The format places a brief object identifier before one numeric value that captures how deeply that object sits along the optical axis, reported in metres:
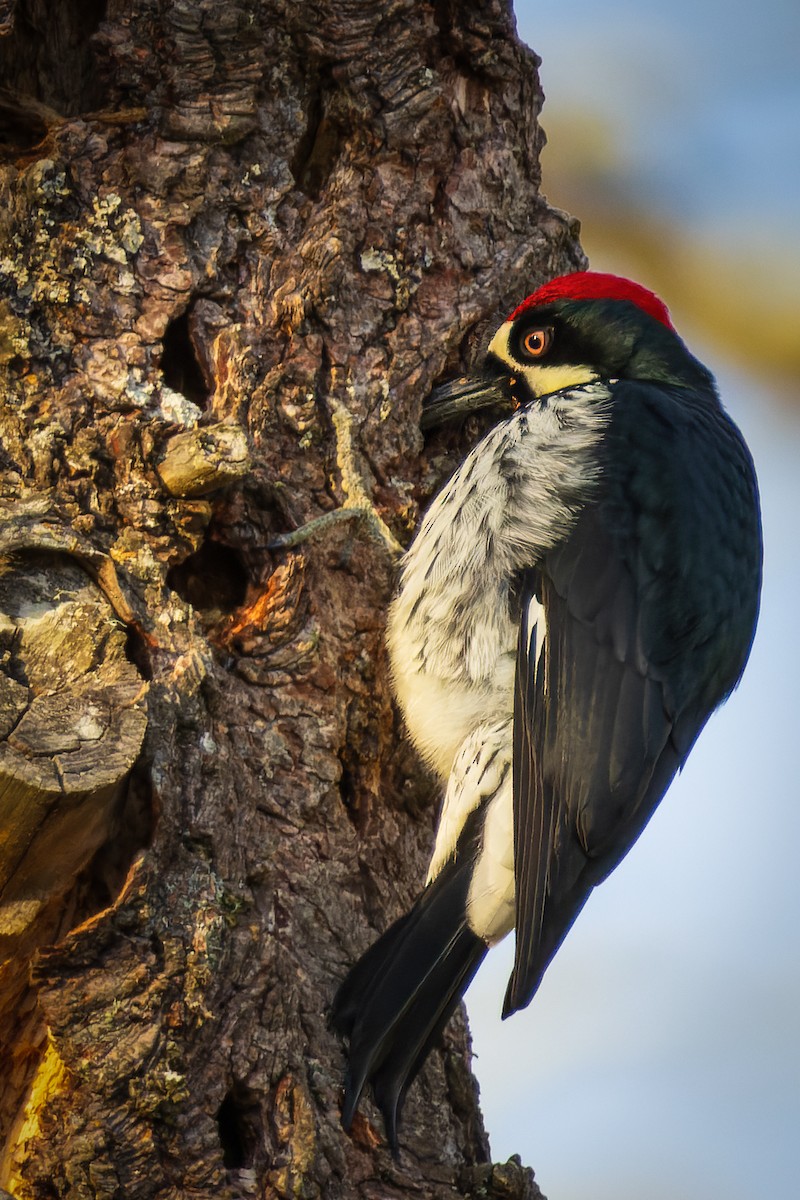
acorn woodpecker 4.44
